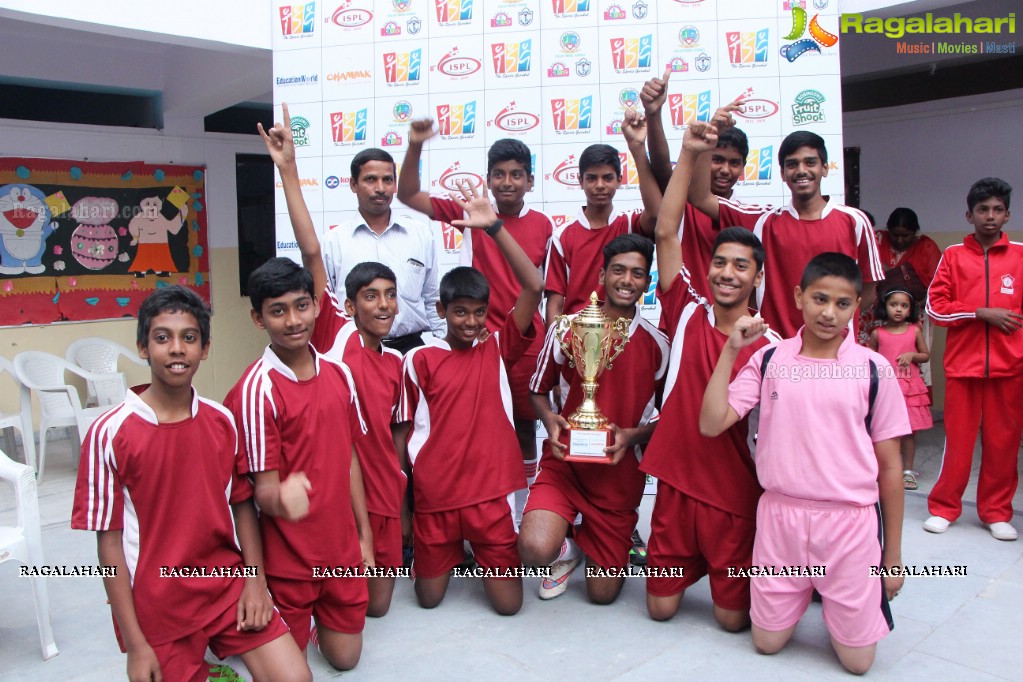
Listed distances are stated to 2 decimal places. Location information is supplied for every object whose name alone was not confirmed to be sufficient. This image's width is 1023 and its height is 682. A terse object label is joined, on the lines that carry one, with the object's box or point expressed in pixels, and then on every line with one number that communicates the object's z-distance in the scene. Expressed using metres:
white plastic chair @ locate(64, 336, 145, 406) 6.10
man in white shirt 3.63
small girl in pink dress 4.83
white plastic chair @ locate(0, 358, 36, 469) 5.17
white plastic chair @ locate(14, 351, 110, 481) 5.41
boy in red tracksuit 3.95
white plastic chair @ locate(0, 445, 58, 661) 2.87
